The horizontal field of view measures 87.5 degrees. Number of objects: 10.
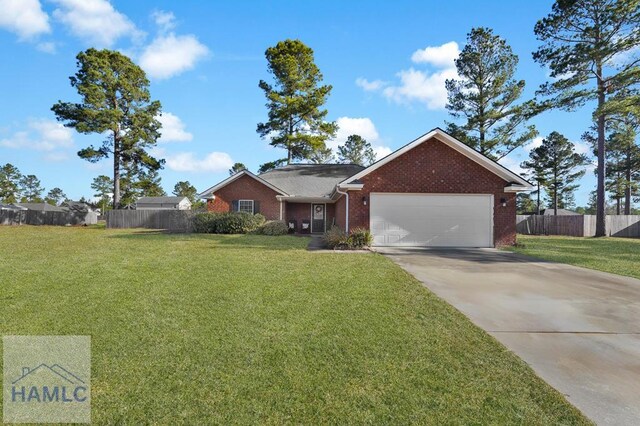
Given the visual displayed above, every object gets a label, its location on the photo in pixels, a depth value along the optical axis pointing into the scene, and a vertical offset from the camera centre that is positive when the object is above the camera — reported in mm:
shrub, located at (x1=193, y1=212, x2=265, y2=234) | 19266 -587
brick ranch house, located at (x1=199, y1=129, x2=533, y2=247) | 14367 +756
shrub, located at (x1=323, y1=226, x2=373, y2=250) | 13062 -1029
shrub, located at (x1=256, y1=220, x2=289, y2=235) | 18969 -857
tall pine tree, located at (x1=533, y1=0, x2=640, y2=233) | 20016 +10234
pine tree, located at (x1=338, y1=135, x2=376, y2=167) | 45781 +8723
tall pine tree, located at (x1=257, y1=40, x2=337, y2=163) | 29922 +10053
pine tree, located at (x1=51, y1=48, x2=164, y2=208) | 28406 +8877
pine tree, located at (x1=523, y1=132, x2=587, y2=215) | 37625 +6226
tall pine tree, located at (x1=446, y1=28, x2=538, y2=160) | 26875 +10091
